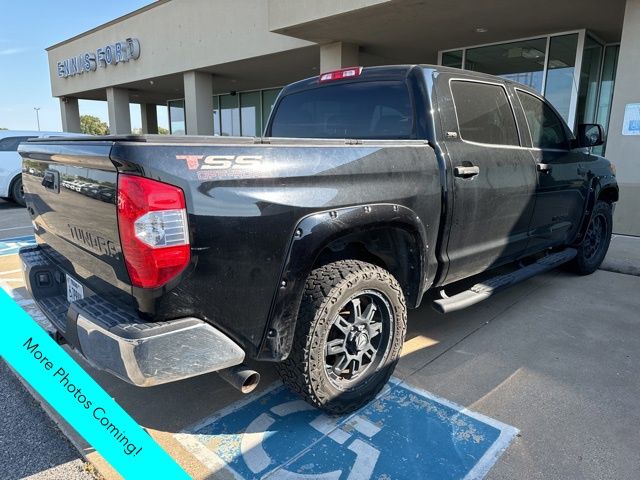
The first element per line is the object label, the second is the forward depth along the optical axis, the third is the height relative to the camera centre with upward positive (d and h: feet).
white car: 34.71 -2.13
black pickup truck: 6.21 -1.50
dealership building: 25.99 +7.31
